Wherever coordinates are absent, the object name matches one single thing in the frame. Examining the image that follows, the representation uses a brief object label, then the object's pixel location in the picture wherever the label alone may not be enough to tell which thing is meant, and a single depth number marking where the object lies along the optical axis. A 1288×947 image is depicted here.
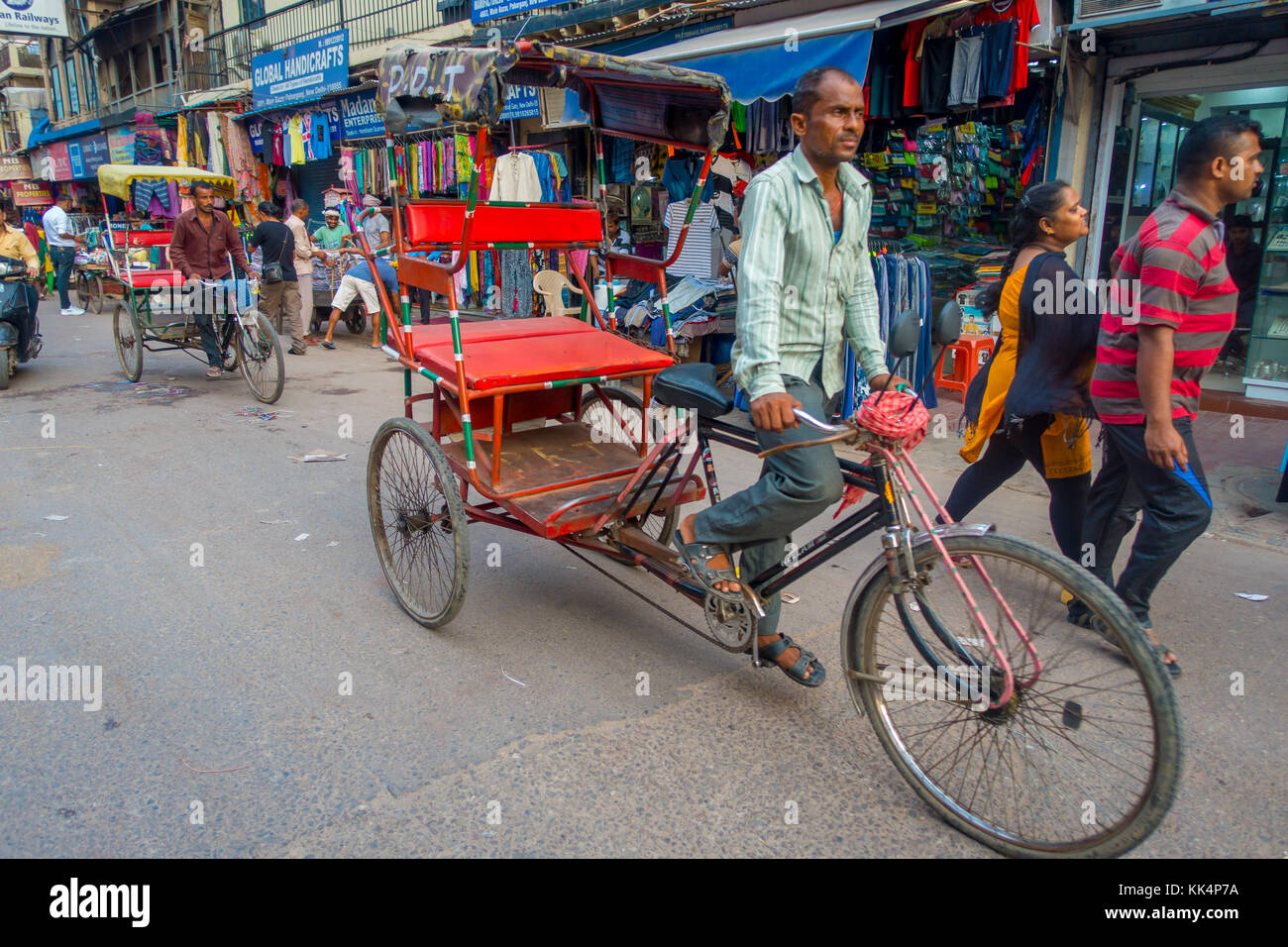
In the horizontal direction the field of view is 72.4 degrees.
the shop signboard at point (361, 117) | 12.93
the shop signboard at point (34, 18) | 21.64
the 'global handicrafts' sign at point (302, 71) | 13.28
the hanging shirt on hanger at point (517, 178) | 10.04
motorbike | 8.68
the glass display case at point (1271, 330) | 7.09
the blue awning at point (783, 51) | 6.36
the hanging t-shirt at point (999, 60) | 6.26
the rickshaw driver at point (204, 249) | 8.52
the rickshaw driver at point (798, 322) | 2.64
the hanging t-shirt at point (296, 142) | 14.59
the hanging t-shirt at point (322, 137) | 14.03
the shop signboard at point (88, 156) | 22.30
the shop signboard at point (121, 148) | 20.58
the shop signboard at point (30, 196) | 26.55
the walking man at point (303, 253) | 11.70
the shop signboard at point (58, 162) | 24.45
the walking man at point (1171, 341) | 2.98
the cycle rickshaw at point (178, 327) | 8.09
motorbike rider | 9.00
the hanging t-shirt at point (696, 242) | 8.50
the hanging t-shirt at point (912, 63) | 6.69
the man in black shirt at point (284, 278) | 10.55
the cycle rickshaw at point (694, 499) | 2.30
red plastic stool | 7.18
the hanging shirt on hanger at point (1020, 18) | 6.16
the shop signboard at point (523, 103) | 10.11
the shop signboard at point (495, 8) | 10.38
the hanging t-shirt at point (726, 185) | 8.14
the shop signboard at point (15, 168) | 28.61
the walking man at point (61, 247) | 15.62
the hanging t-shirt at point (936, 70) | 6.72
